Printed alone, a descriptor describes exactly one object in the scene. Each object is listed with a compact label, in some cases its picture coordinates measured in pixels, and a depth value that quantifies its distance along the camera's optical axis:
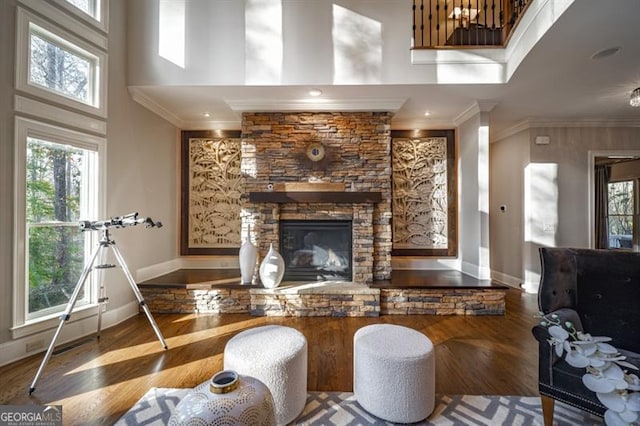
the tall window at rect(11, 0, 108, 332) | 2.40
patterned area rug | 1.67
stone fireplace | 3.81
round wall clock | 3.80
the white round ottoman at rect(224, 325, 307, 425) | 1.61
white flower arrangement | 0.60
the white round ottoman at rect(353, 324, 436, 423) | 1.63
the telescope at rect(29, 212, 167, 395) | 2.34
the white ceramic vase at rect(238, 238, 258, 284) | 3.59
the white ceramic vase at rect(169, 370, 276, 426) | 0.99
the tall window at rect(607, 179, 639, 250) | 5.04
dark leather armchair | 1.59
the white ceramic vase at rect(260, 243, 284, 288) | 3.44
